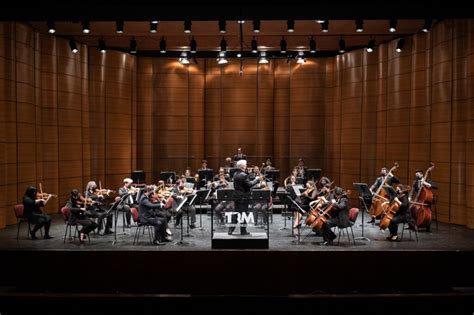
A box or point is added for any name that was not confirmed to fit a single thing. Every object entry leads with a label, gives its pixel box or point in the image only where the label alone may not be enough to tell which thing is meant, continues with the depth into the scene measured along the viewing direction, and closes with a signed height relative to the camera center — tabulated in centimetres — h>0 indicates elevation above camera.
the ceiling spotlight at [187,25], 993 +264
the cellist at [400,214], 977 -128
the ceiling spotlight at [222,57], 1383 +282
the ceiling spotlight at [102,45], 1384 +307
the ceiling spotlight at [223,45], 1309 +294
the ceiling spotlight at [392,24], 1052 +285
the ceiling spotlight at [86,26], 984 +260
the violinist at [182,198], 1045 -102
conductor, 903 -77
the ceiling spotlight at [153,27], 1145 +299
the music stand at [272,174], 1267 -62
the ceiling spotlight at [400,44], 1342 +307
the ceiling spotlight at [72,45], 1383 +305
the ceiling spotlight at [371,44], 1359 +310
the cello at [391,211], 975 -123
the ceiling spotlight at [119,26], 1033 +273
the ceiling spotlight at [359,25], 1039 +279
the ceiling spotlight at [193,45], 1310 +291
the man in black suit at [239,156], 1594 -17
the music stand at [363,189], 1039 -81
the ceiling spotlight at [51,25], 965 +259
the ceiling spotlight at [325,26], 1059 +282
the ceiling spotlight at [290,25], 1026 +275
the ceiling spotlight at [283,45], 1345 +301
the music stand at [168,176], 1348 -73
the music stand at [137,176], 1380 -75
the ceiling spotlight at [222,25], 1021 +272
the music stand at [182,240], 920 -183
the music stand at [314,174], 1363 -64
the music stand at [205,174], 1292 -63
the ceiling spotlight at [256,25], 1030 +274
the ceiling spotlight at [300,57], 1527 +306
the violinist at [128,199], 1062 -113
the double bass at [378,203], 1114 -121
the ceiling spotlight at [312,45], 1345 +305
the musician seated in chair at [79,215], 959 -134
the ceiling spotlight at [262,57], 1488 +301
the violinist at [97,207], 1006 -124
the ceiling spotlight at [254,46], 1240 +276
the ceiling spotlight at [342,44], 1332 +302
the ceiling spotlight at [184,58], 1481 +292
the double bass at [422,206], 1036 -119
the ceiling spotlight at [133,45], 1359 +302
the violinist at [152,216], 948 -133
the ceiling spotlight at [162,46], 1356 +301
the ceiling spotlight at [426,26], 1146 +311
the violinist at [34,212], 985 -132
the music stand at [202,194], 1069 -100
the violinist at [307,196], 1051 -100
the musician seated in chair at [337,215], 933 -126
